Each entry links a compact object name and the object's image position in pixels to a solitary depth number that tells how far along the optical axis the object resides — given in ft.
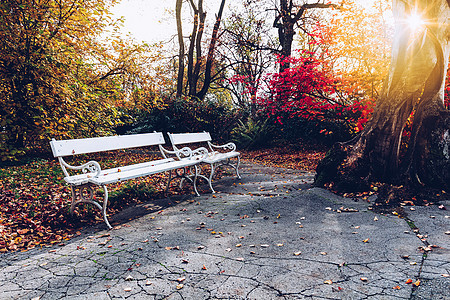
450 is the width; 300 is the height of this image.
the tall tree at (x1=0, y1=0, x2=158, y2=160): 21.61
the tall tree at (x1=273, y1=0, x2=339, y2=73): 41.73
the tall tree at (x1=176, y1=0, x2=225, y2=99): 50.80
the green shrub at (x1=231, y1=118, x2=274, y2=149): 38.68
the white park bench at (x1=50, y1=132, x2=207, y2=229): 12.21
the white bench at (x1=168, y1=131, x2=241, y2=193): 18.56
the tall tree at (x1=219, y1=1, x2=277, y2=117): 50.62
